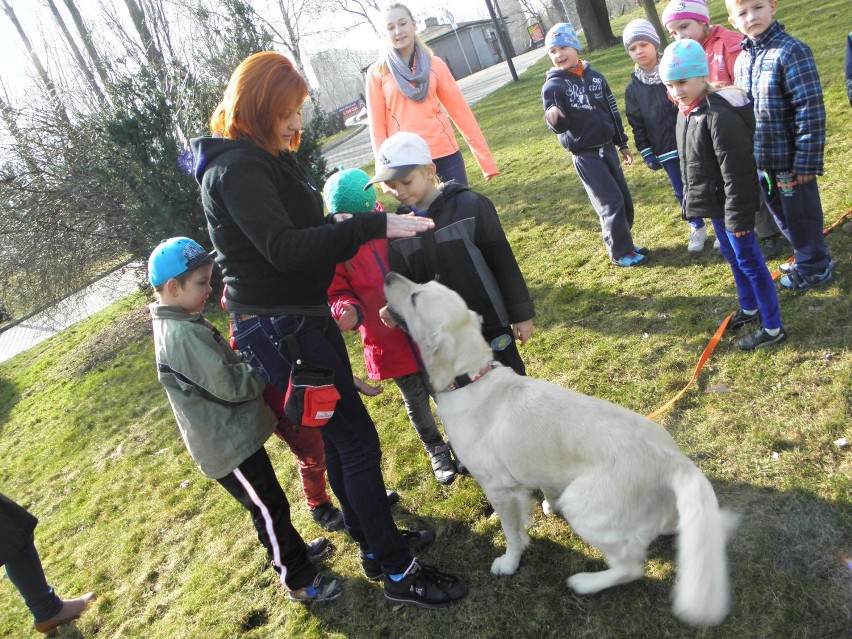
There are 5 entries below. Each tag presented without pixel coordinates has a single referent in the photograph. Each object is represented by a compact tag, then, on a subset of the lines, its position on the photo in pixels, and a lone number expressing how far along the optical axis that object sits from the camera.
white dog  2.00
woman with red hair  2.20
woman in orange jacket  4.40
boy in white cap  2.88
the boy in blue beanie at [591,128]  5.12
